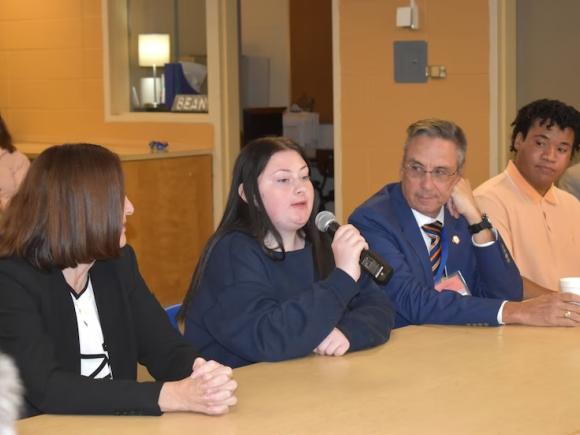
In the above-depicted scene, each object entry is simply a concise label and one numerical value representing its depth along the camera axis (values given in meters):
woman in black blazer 2.02
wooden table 1.92
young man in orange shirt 3.78
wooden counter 6.05
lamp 6.96
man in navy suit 3.07
